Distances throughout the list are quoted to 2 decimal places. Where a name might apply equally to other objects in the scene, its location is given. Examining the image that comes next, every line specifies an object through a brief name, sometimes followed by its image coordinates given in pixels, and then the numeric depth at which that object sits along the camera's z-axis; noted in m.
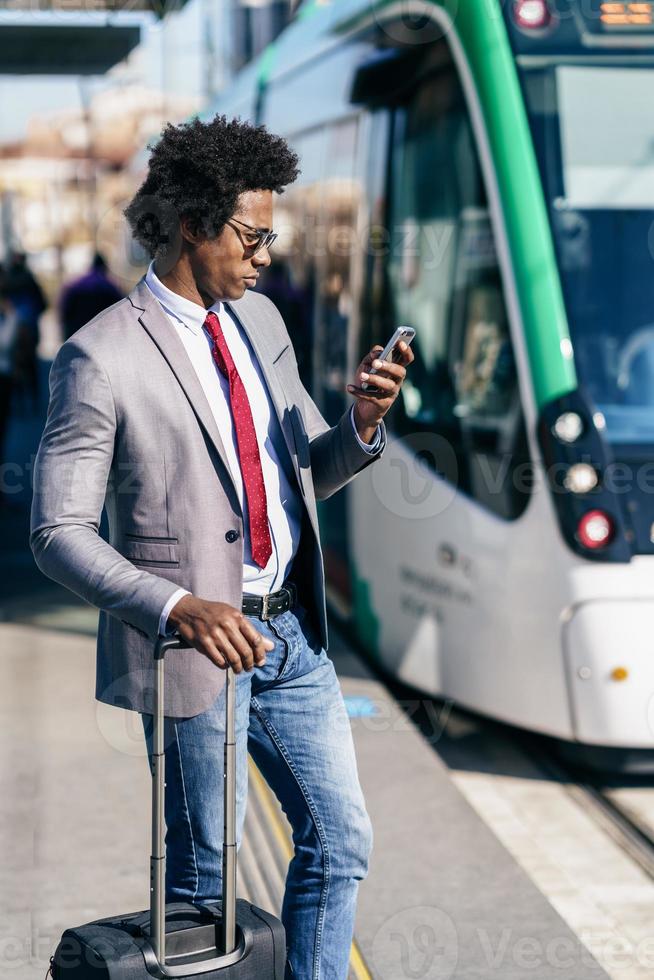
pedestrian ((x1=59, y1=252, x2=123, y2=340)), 10.52
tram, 5.06
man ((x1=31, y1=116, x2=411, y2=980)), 2.45
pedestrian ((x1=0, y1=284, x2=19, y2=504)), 11.45
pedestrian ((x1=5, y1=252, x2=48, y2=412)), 13.15
